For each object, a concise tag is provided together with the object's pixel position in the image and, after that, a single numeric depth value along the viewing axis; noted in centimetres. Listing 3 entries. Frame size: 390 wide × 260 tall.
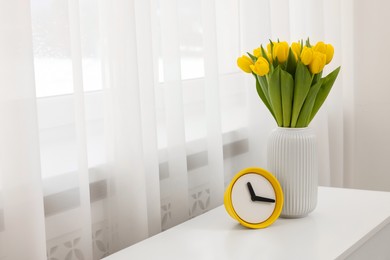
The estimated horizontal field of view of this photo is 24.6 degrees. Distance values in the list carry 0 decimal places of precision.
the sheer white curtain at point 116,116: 181
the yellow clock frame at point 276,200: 208
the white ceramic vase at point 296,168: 214
